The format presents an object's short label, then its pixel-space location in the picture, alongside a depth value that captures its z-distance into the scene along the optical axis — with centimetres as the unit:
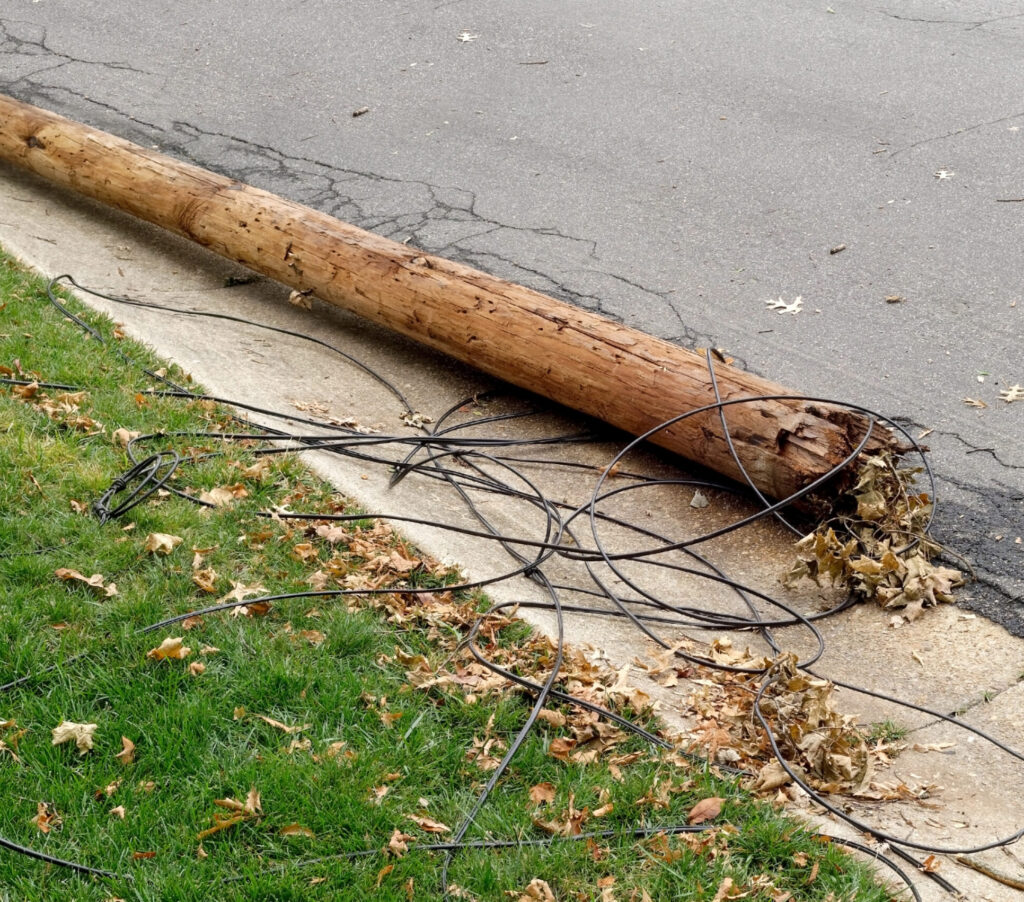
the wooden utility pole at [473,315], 452
